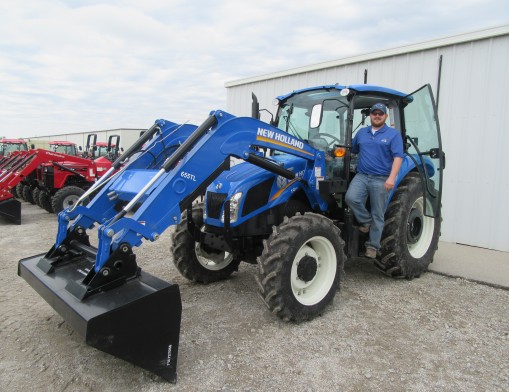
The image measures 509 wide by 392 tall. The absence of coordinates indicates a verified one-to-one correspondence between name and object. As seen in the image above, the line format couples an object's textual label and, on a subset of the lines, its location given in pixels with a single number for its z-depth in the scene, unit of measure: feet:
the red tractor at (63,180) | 31.63
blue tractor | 8.50
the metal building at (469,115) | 20.33
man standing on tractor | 13.43
